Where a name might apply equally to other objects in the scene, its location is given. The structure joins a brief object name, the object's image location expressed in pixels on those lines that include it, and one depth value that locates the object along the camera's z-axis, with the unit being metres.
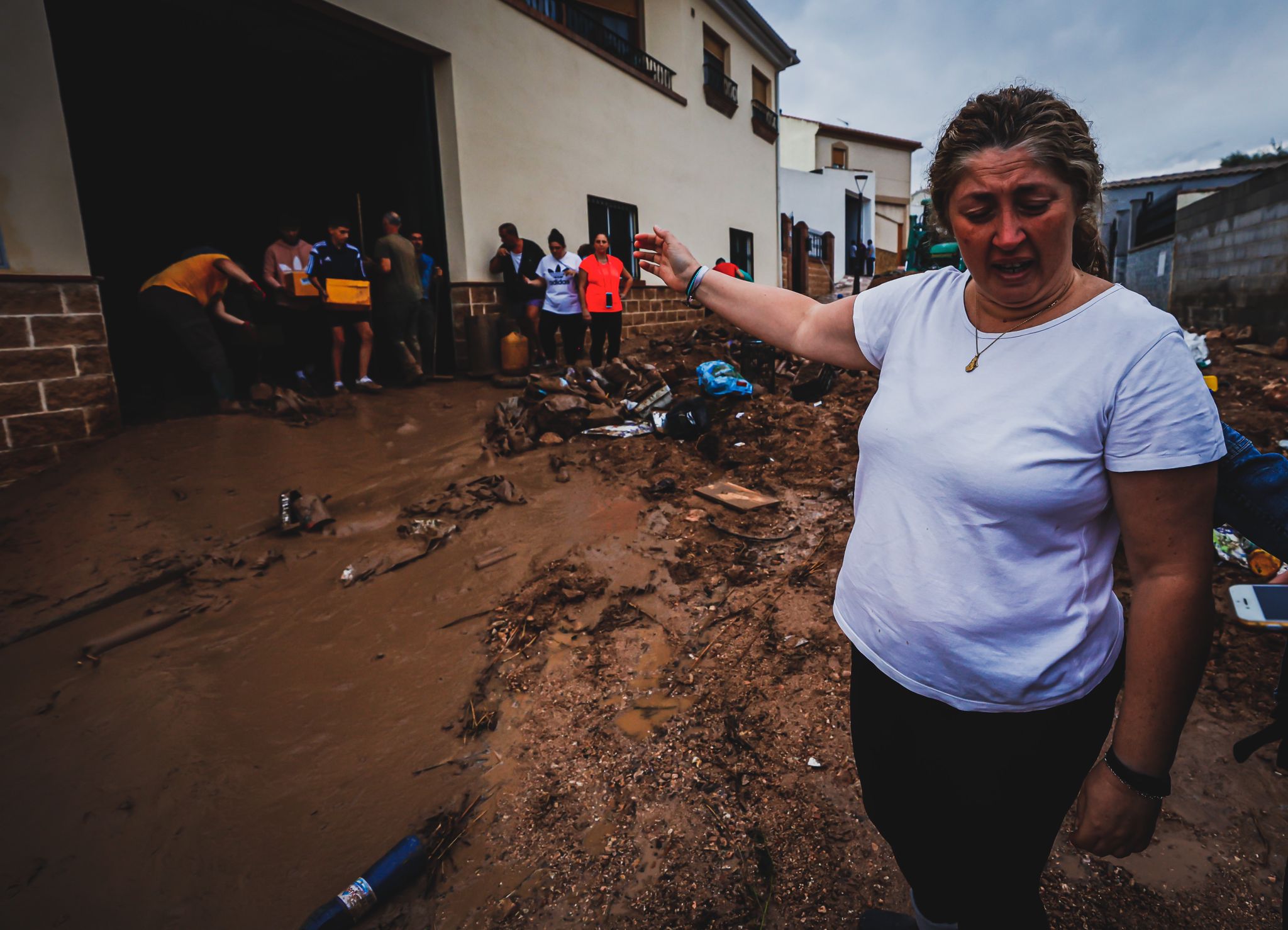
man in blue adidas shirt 6.27
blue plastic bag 6.68
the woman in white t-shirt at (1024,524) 1.03
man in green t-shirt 6.80
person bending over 5.24
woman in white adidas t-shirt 7.93
